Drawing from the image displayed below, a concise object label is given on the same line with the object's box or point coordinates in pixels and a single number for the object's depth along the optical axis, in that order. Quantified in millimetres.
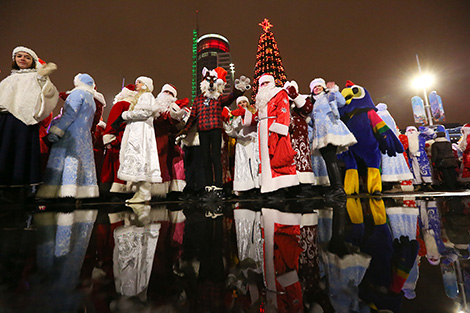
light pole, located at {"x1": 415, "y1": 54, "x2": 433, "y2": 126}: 11305
